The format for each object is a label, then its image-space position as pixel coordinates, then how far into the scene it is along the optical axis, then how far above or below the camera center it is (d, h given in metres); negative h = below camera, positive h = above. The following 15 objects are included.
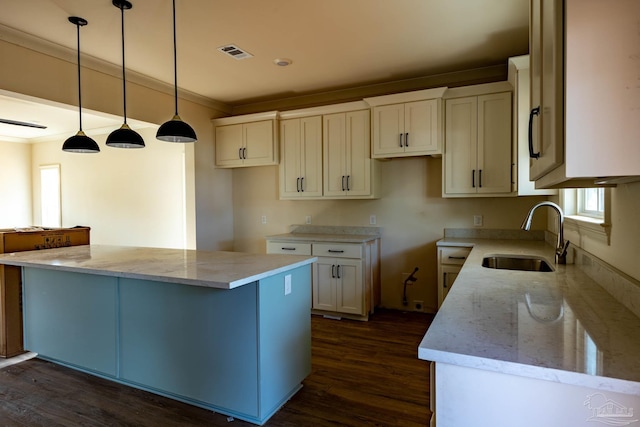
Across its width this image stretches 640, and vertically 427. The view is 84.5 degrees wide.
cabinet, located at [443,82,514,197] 3.33 +0.63
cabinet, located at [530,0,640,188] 0.82 +0.27
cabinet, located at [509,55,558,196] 2.86 +0.63
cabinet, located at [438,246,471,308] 3.37 -0.56
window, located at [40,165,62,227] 7.11 +0.26
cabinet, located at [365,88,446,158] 3.54 +0.86
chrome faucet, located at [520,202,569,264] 2.19 -0.25
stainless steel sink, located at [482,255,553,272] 2.51 -0.42
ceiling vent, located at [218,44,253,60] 3.13 +1.43
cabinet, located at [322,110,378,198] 3.96 +0.58
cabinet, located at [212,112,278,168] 4.44 +0.88
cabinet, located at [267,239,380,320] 3.80 -0.76
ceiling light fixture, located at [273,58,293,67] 3.42 +1.44
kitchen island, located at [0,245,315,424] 2.02 -0.74
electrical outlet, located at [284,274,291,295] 2.23 -0.49
